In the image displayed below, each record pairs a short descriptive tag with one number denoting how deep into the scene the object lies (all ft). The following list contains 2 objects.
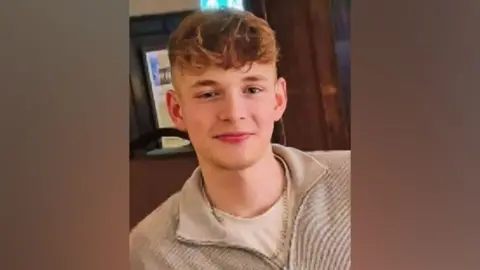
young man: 4.79
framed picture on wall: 5.11
